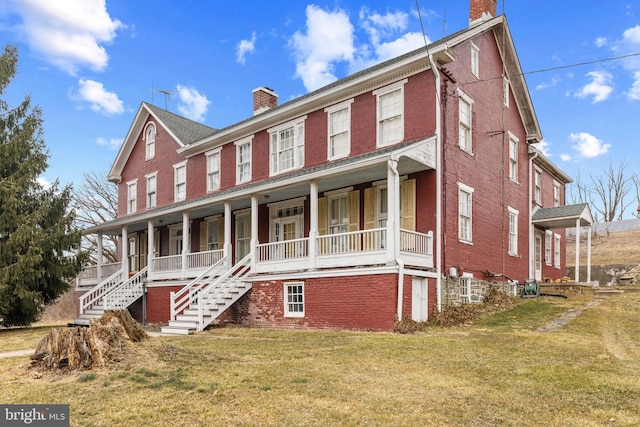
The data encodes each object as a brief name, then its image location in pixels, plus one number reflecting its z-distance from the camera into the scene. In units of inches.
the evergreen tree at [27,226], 746.8
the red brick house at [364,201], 589.6
